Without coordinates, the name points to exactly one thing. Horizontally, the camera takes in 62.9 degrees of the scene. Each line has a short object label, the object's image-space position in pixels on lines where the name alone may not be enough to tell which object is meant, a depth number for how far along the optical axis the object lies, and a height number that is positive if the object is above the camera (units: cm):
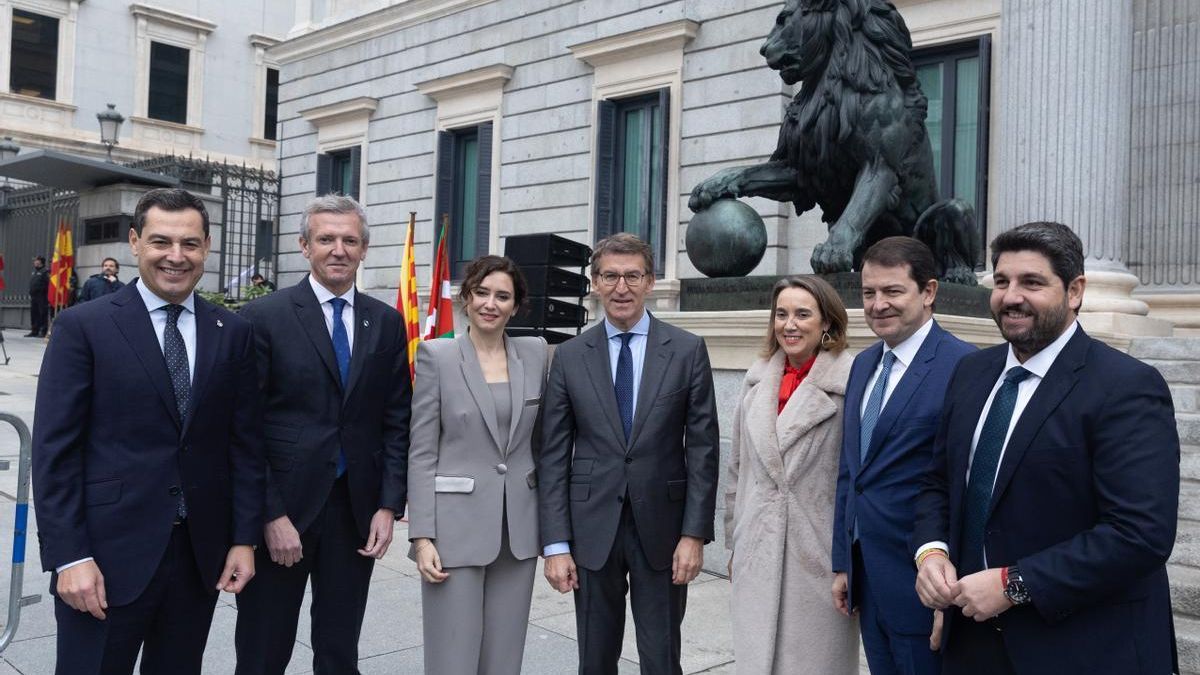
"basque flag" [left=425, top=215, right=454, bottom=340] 1072 +50
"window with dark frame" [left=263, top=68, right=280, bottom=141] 4059 +980
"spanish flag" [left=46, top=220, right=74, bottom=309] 1988 +136
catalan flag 1154 +60
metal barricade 500 -109
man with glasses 386 -49
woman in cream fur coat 370 -57
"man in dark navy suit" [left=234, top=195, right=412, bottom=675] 382 -40
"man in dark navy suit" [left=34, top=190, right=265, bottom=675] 313 -41
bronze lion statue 623 +148
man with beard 256 -36
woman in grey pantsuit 382 -55
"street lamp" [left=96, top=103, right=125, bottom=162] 2289 +501
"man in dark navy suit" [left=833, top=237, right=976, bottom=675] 338 -30
